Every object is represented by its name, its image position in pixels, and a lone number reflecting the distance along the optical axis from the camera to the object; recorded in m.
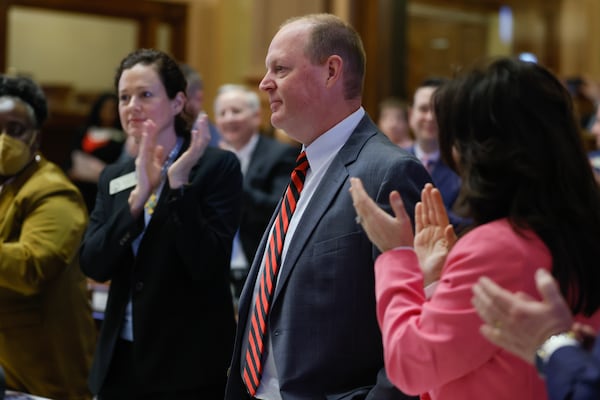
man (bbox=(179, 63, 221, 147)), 4.93
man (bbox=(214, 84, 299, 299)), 4.45
